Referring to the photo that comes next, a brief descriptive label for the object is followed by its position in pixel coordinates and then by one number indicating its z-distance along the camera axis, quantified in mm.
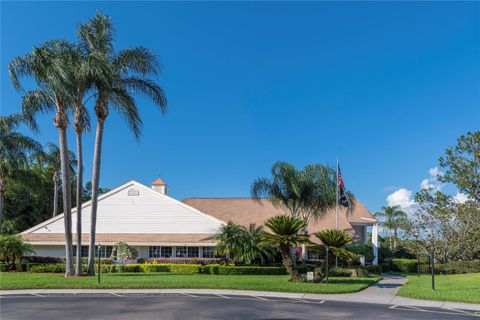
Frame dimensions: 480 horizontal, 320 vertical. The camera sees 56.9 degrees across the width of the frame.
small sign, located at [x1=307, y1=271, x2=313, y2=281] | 21594
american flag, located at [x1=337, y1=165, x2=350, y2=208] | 31688
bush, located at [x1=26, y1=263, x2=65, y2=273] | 29236
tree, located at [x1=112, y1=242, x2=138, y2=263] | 31311
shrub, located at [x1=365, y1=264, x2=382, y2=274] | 31006
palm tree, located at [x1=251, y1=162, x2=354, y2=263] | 32906
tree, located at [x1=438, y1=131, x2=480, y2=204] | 36906
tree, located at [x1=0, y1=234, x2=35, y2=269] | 30219
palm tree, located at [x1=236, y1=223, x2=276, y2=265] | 29922
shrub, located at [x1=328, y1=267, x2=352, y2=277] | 27234
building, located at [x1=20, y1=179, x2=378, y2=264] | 33806
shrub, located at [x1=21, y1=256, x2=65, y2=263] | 33434
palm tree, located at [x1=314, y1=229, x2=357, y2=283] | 22388
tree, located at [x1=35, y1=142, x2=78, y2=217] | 45625
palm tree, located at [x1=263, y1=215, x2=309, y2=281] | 21703
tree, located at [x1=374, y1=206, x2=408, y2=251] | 70312
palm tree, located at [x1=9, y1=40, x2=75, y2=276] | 23016
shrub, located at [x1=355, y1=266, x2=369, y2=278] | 28023
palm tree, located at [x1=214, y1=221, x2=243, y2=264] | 30188
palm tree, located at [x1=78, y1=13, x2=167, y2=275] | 25234
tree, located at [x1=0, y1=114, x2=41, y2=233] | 34781
